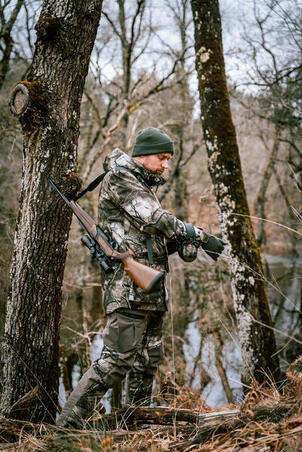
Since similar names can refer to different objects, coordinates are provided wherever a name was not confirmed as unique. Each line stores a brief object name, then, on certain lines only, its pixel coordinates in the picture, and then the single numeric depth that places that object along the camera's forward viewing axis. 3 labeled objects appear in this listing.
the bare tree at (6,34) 7.22
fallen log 2.20
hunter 2.39
